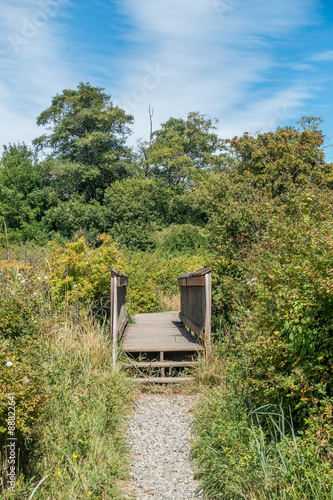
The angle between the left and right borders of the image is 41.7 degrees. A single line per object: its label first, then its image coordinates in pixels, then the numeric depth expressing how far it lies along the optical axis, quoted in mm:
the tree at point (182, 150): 32984
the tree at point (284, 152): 13719
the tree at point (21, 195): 28547
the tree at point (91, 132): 29172
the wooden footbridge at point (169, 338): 6023
